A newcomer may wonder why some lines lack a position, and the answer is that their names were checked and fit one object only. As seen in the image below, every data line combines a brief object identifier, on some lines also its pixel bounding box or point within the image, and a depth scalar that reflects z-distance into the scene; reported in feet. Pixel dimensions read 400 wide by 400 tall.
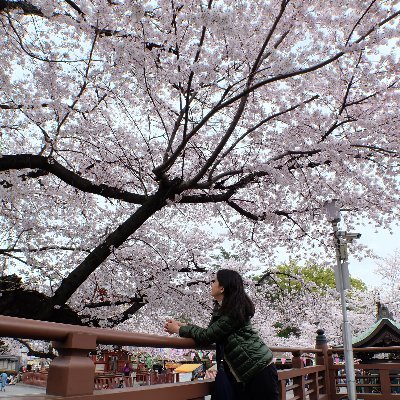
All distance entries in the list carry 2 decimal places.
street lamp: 23.63
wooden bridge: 5.33
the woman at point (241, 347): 8.28
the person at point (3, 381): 78.07
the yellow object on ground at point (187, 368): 97.42
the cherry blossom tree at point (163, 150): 18.57
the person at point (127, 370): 63.20
